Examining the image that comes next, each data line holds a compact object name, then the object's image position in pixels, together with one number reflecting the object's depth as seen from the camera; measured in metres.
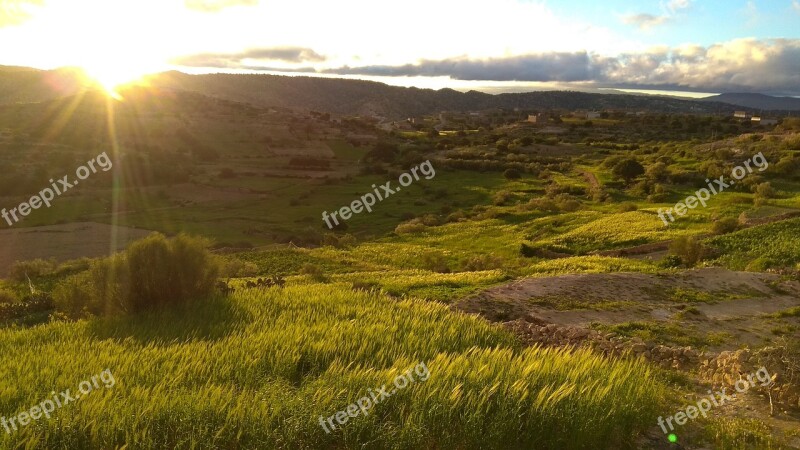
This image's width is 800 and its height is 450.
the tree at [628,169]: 59.06
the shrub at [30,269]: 28.67
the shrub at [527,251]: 32.34
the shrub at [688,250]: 25.19
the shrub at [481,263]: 27.75
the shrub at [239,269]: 25.44
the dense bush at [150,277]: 12.84
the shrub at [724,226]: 30.50
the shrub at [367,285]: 16.71
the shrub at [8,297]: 20.98
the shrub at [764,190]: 40.56
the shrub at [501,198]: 55.69
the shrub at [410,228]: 44.40
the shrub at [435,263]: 28.58
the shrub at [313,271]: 22.00
